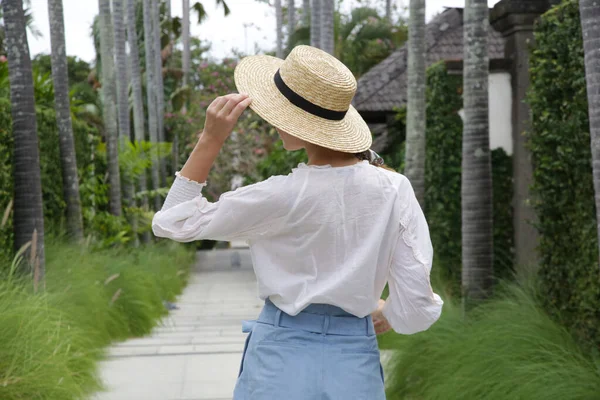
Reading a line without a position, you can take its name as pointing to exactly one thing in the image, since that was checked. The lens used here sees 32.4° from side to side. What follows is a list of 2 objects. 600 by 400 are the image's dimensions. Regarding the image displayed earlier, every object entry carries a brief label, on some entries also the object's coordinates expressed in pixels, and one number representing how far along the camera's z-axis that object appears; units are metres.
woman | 2.88
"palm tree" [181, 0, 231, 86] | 36.22
